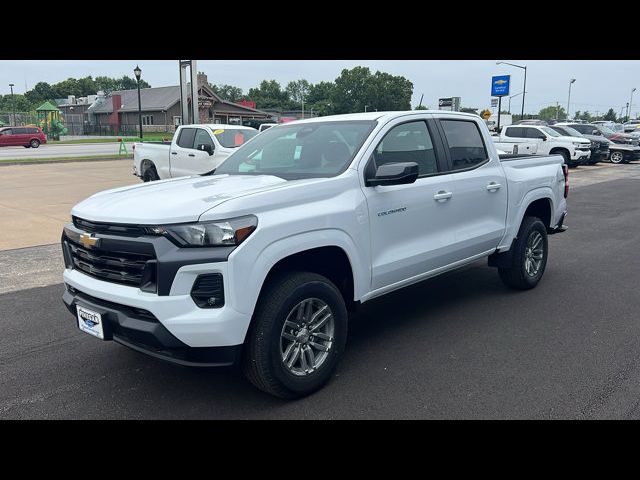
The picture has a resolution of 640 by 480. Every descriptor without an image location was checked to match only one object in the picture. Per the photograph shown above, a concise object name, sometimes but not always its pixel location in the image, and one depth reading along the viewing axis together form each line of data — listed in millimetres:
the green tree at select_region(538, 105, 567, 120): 149875
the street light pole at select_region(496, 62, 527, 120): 51150
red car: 40906
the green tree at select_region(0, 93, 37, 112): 97800
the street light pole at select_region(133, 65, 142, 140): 33216
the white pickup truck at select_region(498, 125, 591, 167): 23297
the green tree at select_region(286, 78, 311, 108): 162875
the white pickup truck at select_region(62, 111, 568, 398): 3211
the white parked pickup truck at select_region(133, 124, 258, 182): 13117
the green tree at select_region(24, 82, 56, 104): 124625
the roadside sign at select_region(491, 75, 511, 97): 40344
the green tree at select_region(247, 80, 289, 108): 128175
